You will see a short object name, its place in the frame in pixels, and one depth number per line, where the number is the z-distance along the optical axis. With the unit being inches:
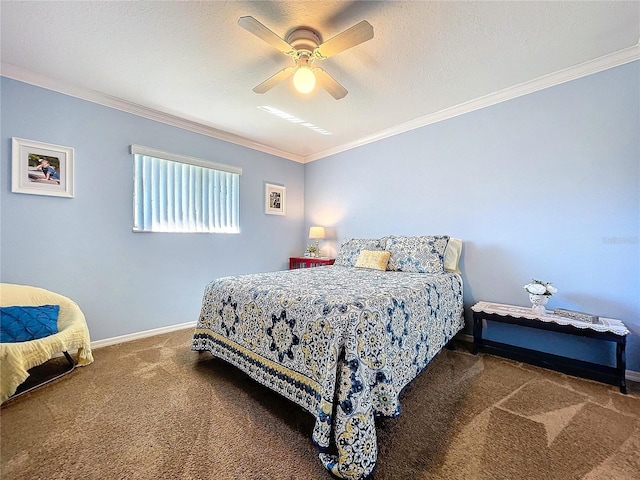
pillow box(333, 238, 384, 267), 130.2
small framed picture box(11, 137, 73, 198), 90.0
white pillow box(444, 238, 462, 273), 111.4
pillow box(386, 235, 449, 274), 106.9
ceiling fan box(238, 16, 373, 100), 62.1
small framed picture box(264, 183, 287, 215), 165.9
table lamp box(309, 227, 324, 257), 165.0
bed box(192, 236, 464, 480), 48.5
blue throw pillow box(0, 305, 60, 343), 73.9
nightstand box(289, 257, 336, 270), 158.6
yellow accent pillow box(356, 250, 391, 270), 116.0
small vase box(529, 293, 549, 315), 89.5
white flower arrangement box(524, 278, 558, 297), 88.7
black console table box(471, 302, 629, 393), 74.4
